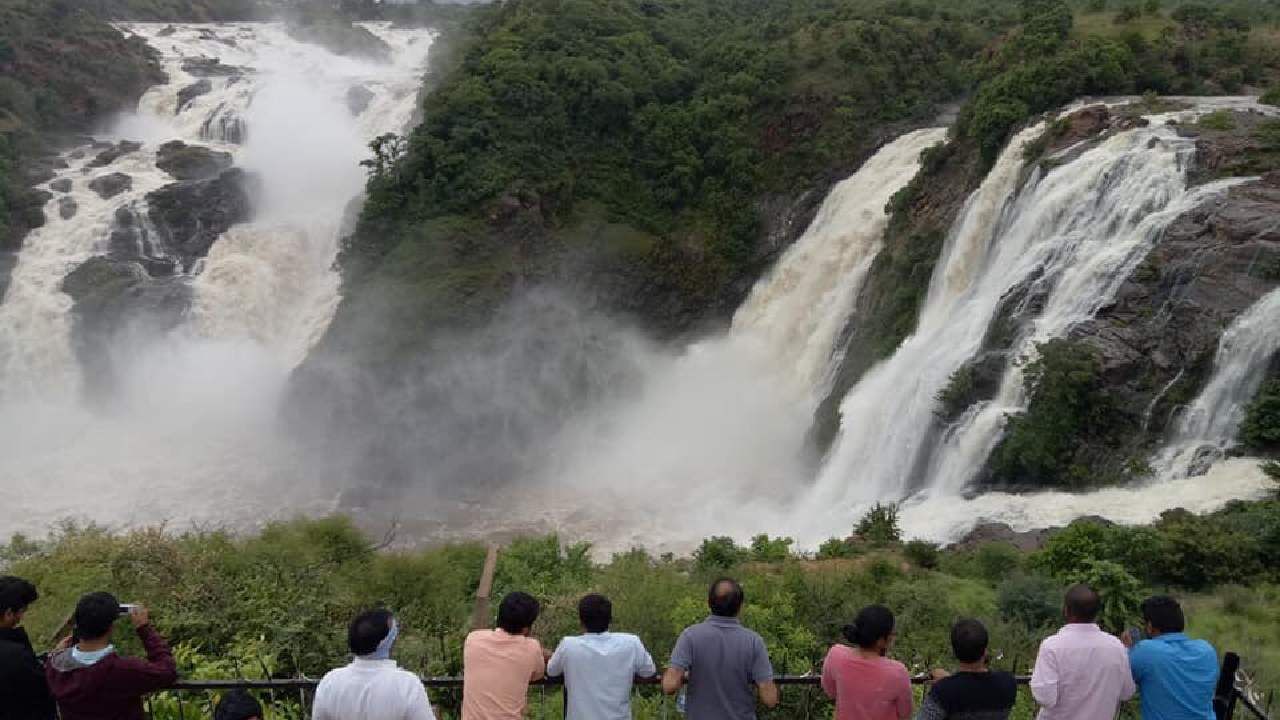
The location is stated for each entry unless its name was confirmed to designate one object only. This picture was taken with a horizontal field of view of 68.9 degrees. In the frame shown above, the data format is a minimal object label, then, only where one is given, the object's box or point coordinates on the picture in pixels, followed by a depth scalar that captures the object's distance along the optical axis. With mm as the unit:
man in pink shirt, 5453
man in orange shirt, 5527
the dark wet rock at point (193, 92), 47000
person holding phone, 5270
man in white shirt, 5008
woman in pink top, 5344
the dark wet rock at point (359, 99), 47938
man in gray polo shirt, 5527
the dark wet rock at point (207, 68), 52781
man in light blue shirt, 5539
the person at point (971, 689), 5078
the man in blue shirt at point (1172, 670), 5449
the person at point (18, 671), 5398
